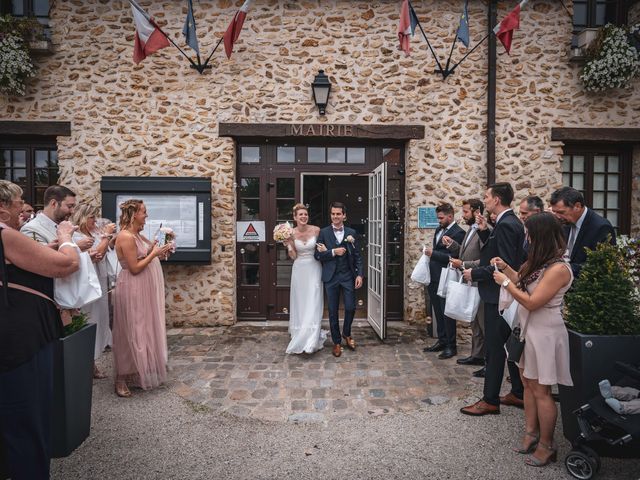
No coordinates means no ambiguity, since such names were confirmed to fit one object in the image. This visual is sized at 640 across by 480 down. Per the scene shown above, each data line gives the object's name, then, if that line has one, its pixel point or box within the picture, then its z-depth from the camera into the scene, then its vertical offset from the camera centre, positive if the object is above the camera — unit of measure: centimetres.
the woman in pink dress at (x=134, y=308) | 405 -88
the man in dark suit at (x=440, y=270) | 528 -66
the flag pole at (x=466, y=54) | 622 +267
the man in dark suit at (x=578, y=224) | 364 -3
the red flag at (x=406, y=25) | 556 +280
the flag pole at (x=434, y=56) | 633 +270
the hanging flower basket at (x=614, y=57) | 610 +254
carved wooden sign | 648 +151
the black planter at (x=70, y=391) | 271 -119
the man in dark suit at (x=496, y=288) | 349 -63
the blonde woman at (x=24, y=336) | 221 -65
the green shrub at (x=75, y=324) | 286 -75
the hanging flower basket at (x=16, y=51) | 597 +262
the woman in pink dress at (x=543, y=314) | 277 -68
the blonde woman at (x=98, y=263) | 424 -48
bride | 531 -90
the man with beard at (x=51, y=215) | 350 +8
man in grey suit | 469 -41
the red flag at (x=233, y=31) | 566 +278
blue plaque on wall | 662 +10
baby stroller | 253 -142
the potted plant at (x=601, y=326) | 283 -76
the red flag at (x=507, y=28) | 554 +277
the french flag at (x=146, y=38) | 559 +265
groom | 530 -60
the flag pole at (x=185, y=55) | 629 +265
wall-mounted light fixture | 630 +214
